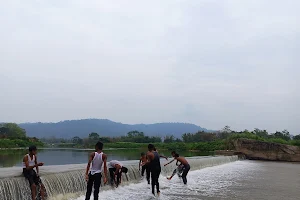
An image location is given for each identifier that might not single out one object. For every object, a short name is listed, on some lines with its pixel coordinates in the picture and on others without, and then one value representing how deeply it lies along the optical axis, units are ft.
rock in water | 111.86
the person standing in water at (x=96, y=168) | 28.35
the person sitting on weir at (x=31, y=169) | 30.27
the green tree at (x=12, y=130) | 236.94
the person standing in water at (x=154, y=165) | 37.68
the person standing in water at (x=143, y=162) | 47.96
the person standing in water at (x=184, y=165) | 47.32
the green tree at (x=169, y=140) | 246.88
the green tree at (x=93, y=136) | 277.97
